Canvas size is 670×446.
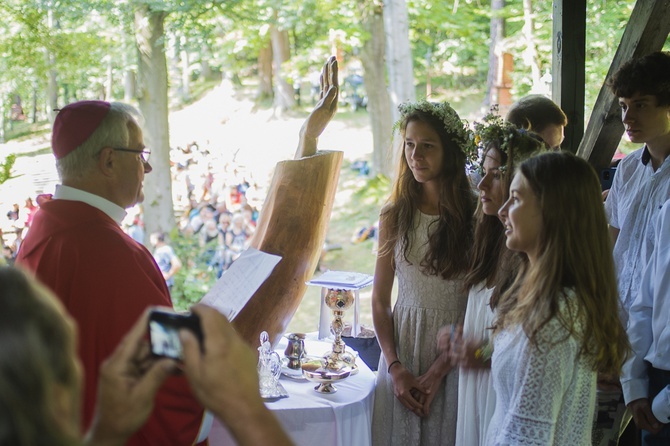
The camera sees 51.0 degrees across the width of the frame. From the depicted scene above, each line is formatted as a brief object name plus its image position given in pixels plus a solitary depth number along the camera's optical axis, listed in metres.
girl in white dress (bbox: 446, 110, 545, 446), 2.25
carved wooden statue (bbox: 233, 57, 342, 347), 2.73
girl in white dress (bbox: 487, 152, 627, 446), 1.70
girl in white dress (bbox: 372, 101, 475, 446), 2.60
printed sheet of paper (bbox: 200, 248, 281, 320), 2.08
